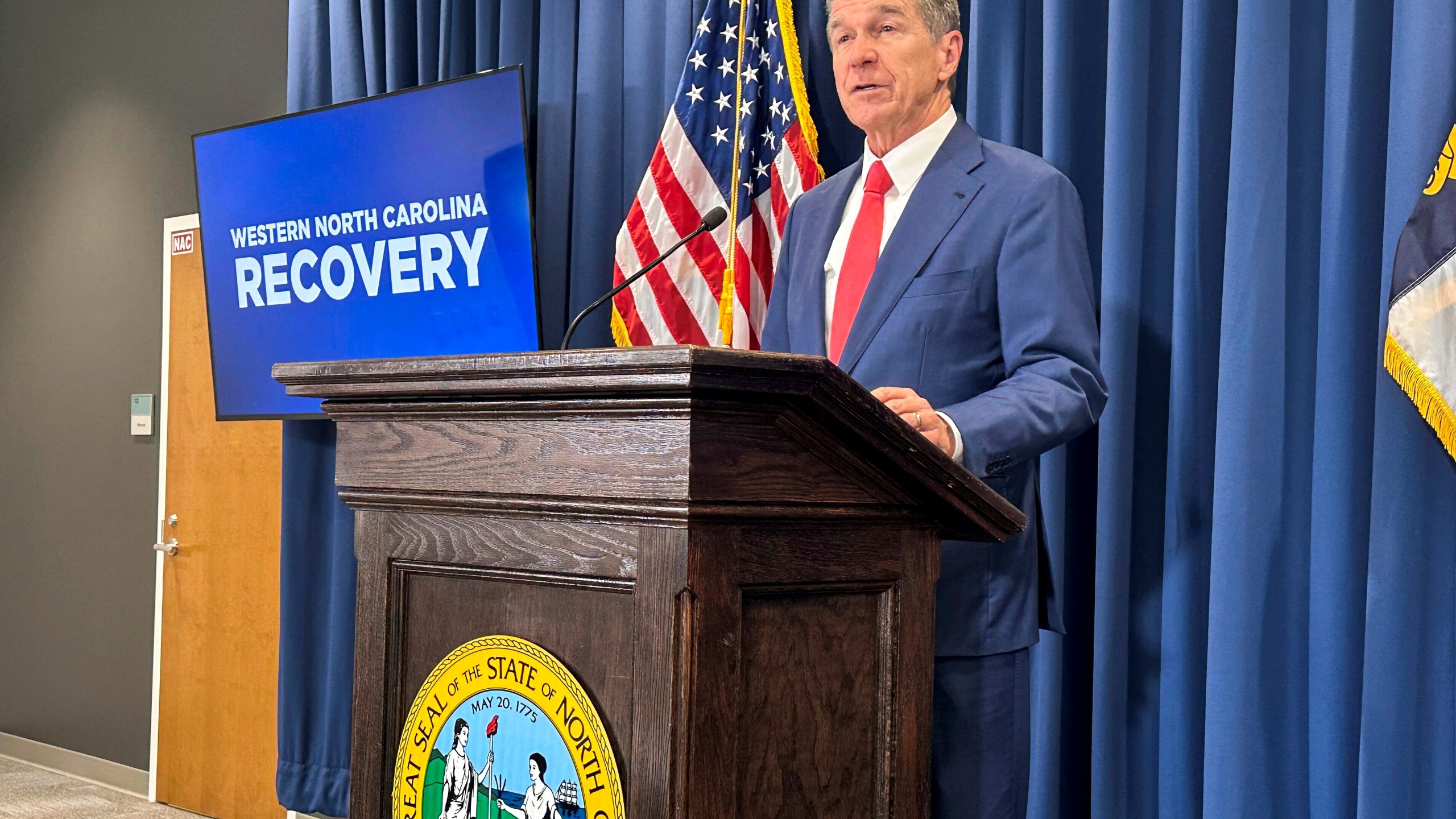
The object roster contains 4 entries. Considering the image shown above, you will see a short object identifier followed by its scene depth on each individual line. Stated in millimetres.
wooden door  4121
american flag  2686
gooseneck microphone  1658
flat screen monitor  2980
